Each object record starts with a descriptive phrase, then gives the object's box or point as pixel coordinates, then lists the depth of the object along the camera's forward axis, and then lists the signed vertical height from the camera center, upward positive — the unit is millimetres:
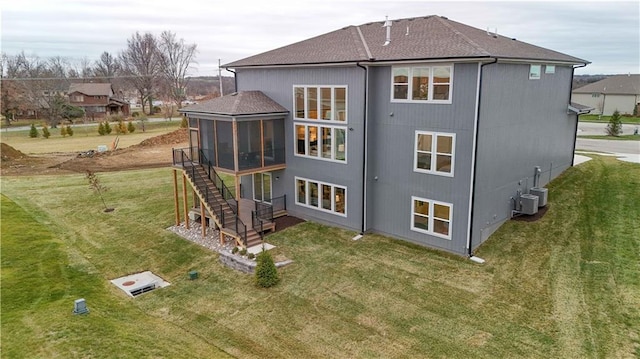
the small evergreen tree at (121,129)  51156 -3287
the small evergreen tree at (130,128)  52081 -3232
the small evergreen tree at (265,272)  12750 -5108
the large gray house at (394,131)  13555 -1176
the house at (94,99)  73000 +431
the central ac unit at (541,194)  15992 -3571
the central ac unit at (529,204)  15320 -3794
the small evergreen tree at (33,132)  48653 -3393
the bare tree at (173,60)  73625 +7038
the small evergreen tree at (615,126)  34312 -2290
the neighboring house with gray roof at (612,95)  52938 +380
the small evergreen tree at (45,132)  48188 -3371
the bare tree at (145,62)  74250 +6909
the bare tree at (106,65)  89250 +7566
